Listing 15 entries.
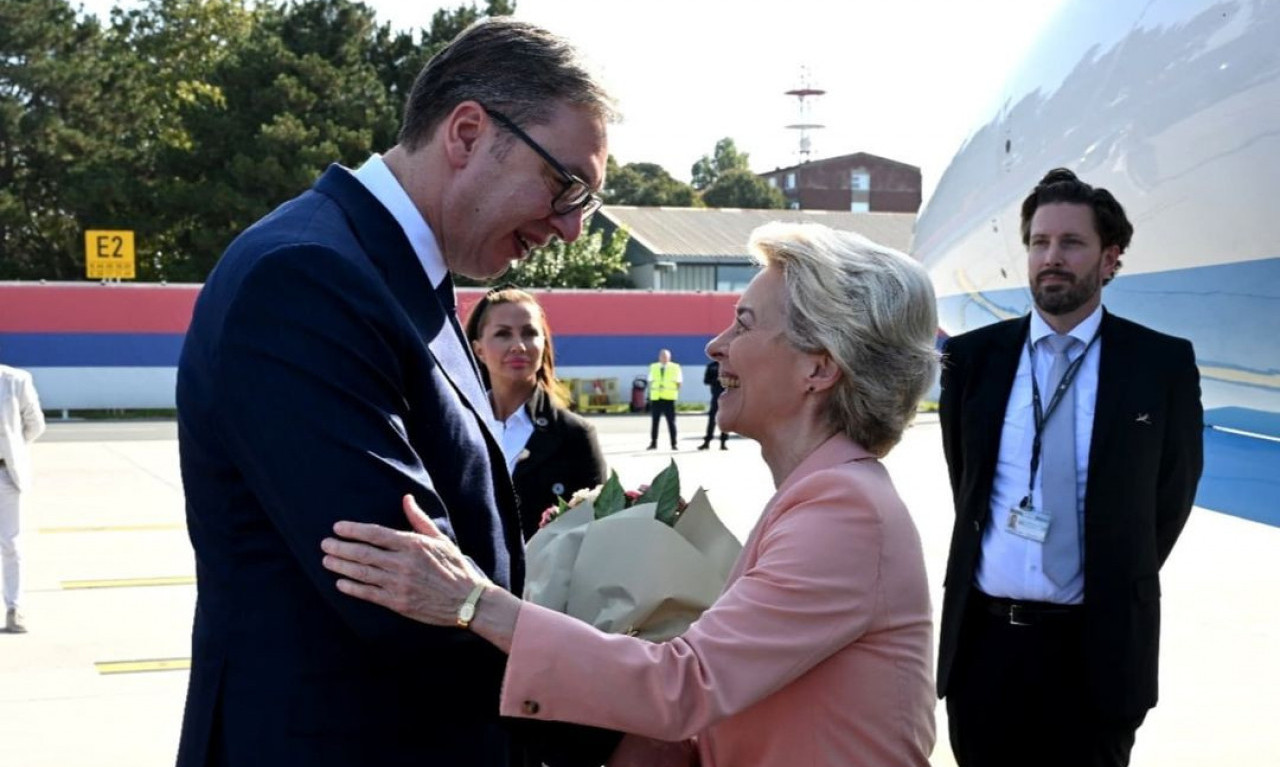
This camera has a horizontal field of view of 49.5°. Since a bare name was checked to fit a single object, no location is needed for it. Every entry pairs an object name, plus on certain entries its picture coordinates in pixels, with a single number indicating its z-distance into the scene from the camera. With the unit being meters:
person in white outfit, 8.08
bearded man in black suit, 3.56
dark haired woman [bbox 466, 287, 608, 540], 5.14
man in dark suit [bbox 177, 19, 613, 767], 1.67
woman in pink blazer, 1.86
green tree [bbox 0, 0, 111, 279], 38.22
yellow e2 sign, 29.11
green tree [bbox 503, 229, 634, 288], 39.62
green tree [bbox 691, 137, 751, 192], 98.94
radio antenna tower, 91.31
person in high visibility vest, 21.88
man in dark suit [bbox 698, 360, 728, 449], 21.55
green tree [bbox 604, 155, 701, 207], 70.81
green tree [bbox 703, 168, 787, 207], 79.31
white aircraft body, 3.82
